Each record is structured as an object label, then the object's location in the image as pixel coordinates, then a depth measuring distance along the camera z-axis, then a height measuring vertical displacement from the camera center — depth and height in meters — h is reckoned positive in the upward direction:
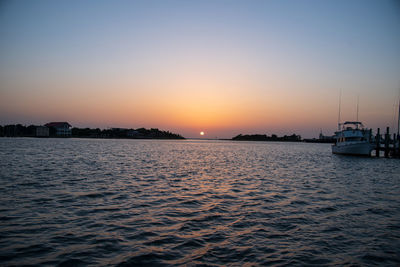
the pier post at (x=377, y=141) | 52.72 +0.63
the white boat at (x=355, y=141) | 50.00 +0.48
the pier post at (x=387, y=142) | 50.39 +0.37
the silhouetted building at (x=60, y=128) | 187.12 +3.86
